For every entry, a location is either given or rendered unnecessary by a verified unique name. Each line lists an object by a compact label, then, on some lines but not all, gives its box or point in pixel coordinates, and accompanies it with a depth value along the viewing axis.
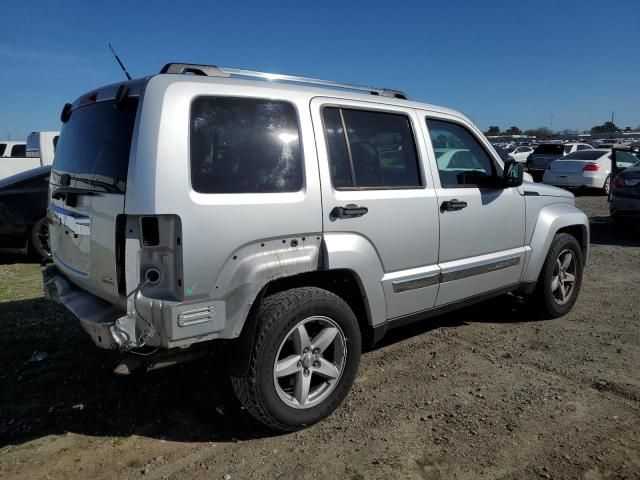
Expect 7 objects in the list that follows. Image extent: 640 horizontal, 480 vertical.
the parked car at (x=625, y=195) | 9.16
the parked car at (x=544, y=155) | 21.23
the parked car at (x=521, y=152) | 30.59
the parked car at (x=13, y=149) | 17.09
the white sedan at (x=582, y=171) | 15.88
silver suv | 2.58
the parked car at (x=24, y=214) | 7.25
